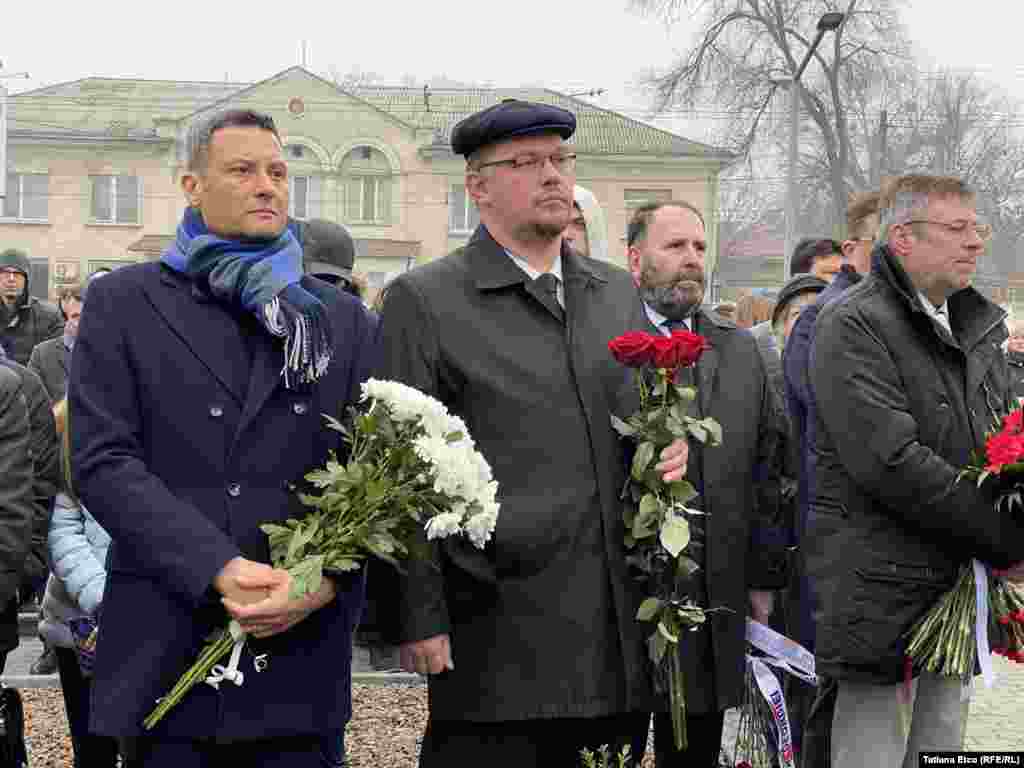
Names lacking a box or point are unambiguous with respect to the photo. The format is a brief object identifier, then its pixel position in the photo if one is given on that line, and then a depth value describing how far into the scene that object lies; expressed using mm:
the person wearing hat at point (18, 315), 11438
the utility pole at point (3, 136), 11086
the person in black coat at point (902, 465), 4465
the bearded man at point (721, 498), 4258
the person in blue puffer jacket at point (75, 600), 5031
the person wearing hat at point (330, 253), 6156
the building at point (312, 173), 48219
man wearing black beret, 3861
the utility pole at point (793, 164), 25266
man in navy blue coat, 3508
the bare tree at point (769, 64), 37375
